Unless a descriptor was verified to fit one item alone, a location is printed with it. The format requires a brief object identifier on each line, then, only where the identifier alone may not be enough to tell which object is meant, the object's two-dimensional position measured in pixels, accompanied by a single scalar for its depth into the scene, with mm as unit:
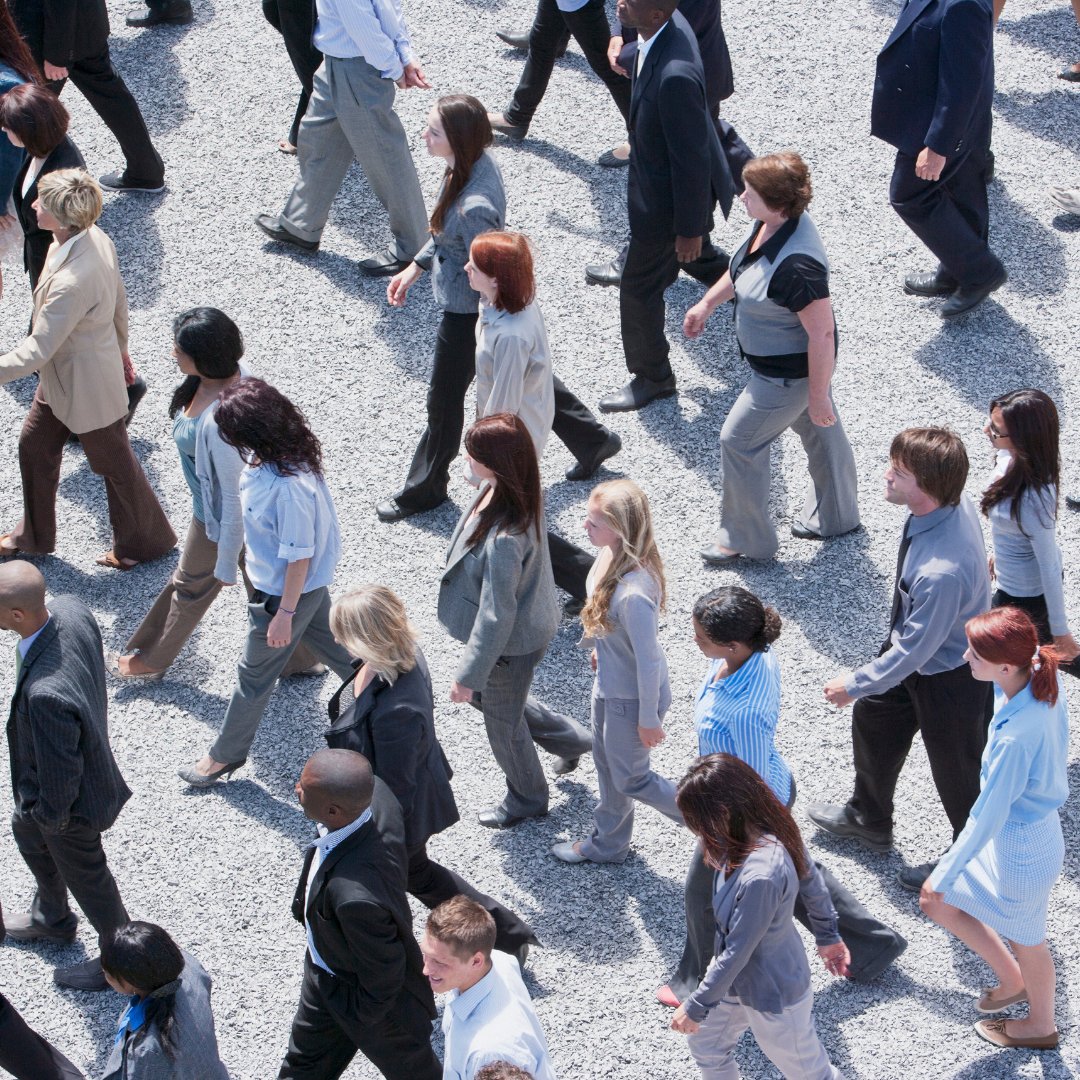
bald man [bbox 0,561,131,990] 9266
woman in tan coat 12281
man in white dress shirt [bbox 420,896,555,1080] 7527
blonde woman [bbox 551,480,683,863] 9555
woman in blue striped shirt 8875
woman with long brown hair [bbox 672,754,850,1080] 7977
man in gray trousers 15242
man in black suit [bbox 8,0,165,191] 16141
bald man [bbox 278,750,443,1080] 8141
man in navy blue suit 13922
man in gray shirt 9555
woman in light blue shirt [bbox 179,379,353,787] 10344
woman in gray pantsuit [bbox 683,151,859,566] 11680
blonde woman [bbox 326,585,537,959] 9031
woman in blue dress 8719
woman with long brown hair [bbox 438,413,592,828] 9797
